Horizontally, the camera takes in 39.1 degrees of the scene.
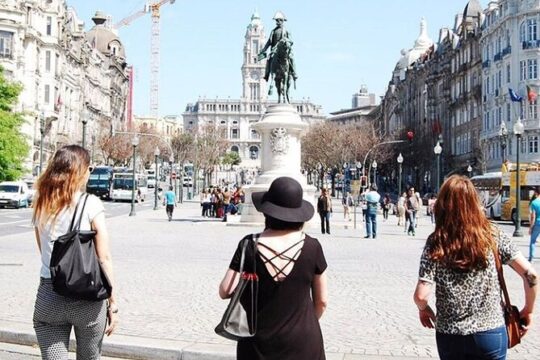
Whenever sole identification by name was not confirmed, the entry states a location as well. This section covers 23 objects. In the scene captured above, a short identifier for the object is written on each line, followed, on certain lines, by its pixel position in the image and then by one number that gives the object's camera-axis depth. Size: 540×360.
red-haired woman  4.45
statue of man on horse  31.33
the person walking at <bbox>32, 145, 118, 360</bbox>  4.86
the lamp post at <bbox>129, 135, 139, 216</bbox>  41.04
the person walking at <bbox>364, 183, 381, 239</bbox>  25.50
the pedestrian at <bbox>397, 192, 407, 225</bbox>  34.98
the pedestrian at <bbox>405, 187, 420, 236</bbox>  28.77
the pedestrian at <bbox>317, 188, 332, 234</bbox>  26.91
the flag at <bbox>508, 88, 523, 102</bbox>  56.28
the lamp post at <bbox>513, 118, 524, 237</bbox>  27.41
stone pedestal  30.03
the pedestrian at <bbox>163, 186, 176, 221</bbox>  36.12
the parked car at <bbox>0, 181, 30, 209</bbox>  48.75
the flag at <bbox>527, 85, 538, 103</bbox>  57.02
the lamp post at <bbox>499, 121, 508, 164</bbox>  44.28
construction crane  191.50
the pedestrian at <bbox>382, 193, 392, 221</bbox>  44.19
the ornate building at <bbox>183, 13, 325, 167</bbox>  193.07
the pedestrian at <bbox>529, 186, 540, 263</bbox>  17.55
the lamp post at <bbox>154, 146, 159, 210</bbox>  52.59
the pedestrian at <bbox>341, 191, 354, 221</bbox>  39.56
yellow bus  40.72
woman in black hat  4.16
